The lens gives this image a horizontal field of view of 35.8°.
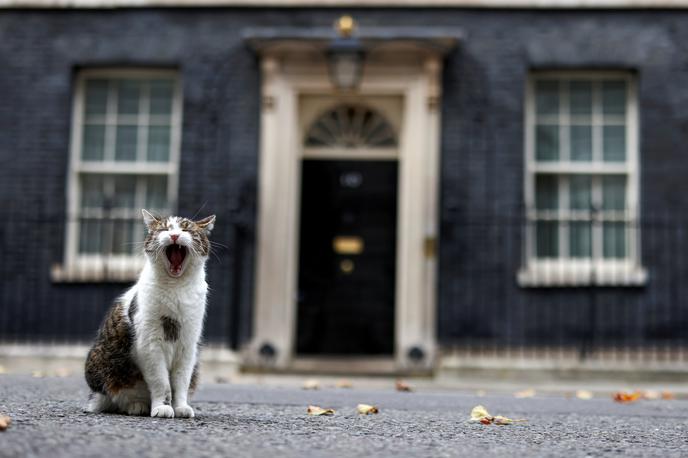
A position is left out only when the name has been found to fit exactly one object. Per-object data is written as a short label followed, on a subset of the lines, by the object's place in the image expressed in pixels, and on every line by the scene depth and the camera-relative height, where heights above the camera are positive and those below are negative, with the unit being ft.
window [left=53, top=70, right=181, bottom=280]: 42.09 +6.76
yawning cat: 17.83 -0.21
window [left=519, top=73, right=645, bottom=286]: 40.98 +6.39
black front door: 41.22 +2.70
